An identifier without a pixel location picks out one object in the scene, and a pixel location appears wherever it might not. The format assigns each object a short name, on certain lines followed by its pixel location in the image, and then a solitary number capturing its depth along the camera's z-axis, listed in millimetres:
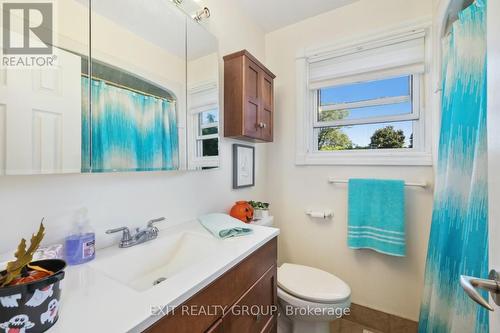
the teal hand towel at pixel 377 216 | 1494
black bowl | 405
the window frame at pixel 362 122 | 1488
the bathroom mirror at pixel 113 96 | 677
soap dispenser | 741
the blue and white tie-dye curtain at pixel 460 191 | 797
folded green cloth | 1048
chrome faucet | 903
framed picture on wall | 1639
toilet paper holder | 1755
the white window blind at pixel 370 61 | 1507
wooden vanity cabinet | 638
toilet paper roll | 1761
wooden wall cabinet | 1429
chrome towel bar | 1462
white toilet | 1222
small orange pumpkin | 1438
